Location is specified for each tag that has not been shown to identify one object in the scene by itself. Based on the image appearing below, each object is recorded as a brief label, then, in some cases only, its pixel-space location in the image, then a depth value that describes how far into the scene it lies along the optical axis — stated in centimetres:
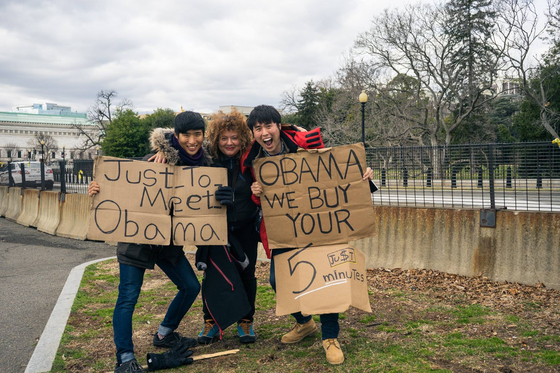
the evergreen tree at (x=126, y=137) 5744
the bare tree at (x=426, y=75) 3158
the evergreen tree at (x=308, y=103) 5141
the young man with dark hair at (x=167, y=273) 346
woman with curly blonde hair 396
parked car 1444
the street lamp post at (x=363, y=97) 2117
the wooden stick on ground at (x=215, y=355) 374
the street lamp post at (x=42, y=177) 1305
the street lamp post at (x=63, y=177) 1154
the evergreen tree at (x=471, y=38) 3098
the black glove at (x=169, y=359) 355
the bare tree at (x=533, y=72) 2770
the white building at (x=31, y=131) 11150
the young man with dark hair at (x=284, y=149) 368
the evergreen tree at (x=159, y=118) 6262
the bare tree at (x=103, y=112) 6800
